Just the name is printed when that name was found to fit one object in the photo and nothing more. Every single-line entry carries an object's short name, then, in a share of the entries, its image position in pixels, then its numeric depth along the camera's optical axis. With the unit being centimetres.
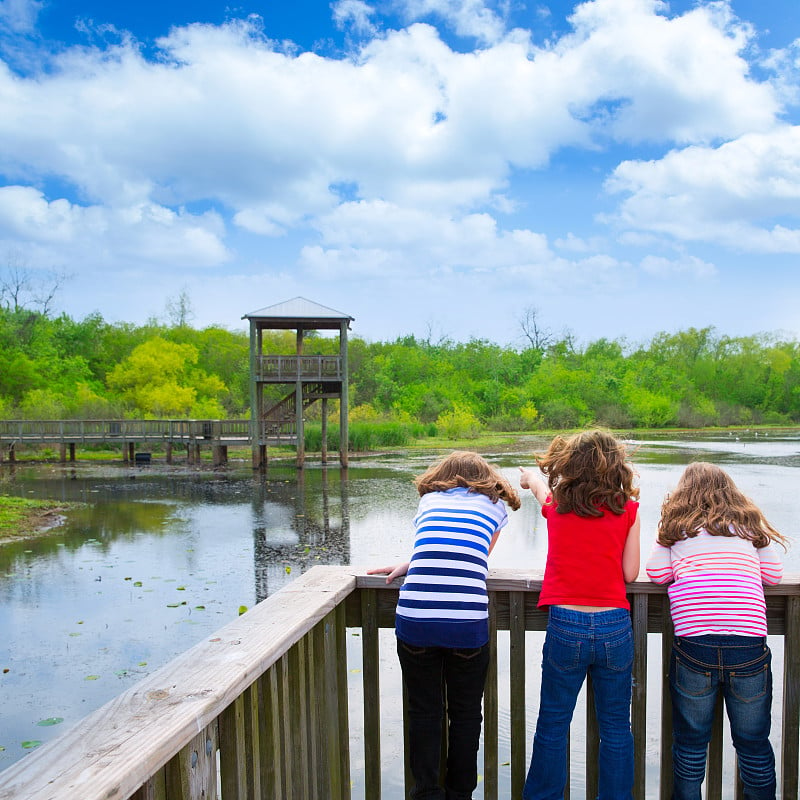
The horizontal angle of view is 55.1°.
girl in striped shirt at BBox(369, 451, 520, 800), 268
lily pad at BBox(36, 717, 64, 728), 613
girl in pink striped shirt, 265
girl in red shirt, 265
